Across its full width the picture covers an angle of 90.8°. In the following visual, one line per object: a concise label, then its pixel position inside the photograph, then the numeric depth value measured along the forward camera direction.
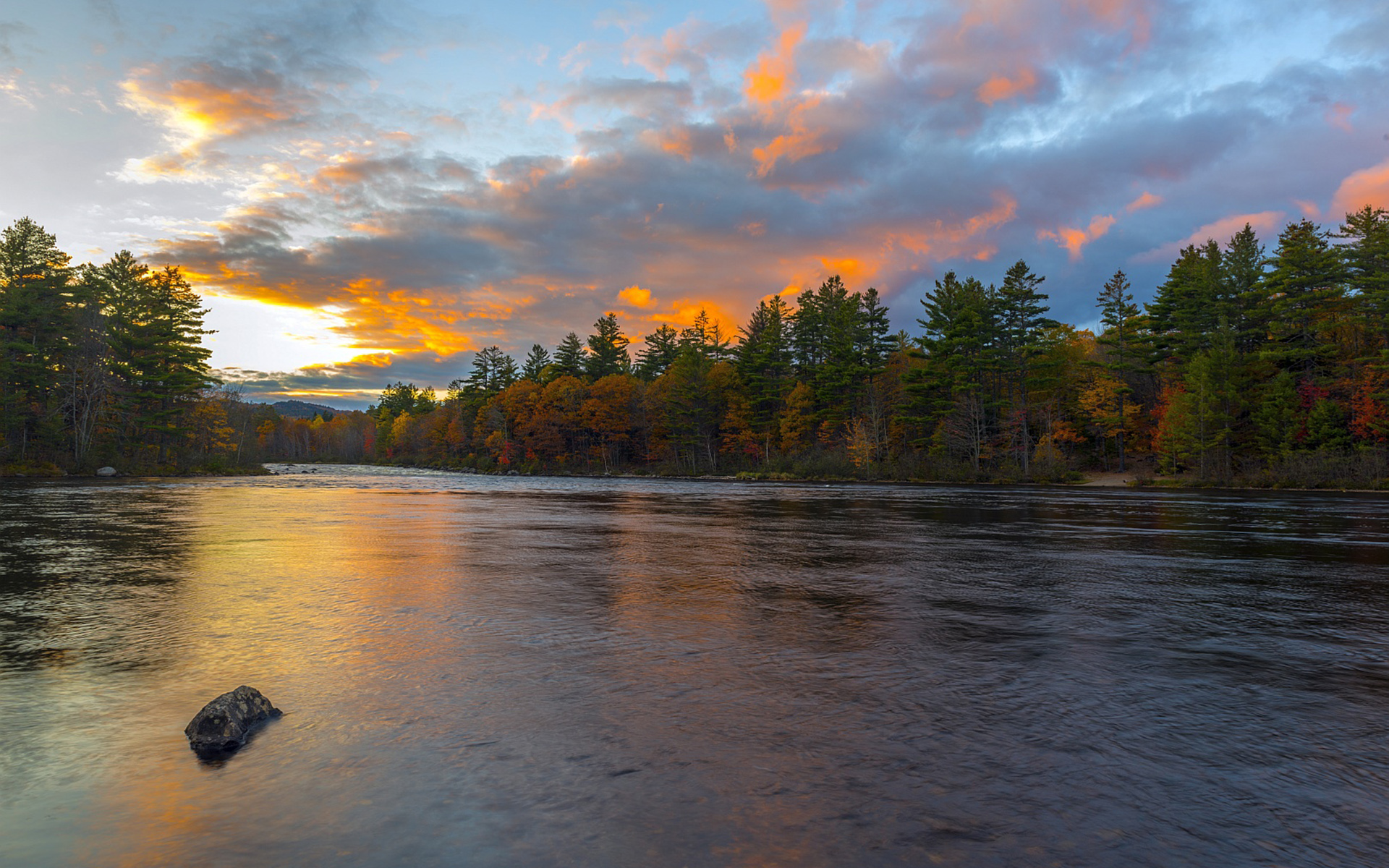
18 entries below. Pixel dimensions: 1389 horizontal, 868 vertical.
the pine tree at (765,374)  78.75
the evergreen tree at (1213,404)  46.22
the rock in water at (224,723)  4.64
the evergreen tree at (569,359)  111.62
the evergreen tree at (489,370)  123.50
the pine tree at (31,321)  49.56
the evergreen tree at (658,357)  106.56
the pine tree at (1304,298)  47.25
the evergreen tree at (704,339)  100.12
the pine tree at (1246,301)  52.69
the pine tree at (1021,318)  60.44
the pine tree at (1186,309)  55.19
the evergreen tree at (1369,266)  43.03
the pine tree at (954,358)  60.19
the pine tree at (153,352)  55.19
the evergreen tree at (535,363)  121.62
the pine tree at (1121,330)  61.03
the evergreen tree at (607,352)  107.69
